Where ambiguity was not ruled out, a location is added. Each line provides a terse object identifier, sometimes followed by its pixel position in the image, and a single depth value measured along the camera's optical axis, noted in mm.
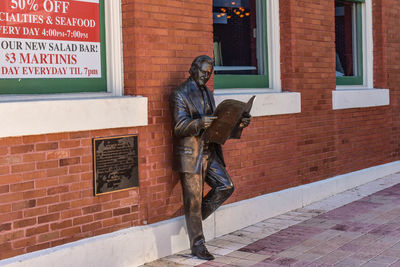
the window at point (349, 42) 10656
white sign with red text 5520
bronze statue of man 6203
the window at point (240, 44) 8156
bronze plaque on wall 5934
